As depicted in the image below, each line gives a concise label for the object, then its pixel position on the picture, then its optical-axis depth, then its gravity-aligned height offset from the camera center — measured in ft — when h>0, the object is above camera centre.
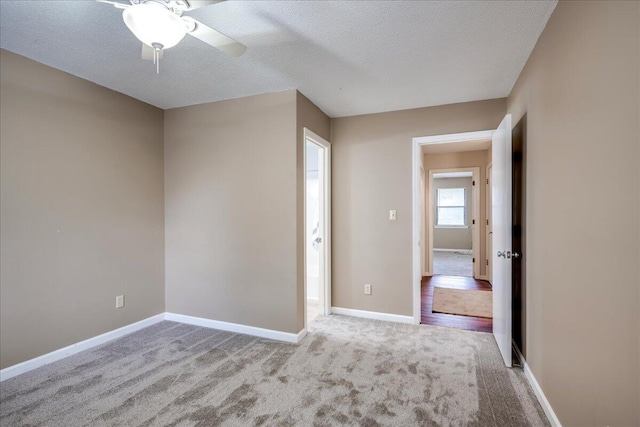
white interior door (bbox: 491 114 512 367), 7.53 -0.56
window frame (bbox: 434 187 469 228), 30.19 +0.27
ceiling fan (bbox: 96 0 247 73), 4.36 +2.94
